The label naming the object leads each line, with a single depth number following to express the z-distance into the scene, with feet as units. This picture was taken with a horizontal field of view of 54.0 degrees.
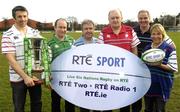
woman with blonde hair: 8.64
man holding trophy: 8.01
